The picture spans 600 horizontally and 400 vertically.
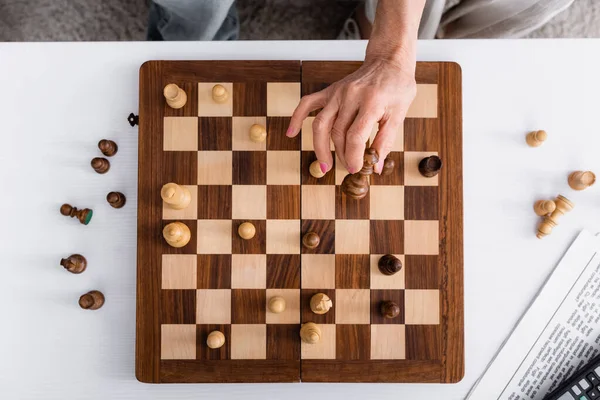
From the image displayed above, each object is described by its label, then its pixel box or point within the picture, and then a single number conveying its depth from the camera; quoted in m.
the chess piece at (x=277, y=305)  1.13
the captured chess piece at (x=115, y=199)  1.17
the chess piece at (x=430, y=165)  1.14
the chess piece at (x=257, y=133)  1.15
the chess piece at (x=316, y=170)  1.16
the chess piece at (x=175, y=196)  1.09
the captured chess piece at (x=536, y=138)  1.17
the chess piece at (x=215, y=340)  1.12
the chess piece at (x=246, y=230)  1.14
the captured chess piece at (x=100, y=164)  1.18
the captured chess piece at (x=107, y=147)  1.17
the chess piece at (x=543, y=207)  1.17
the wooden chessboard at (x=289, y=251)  1.18
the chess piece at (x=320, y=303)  1.10
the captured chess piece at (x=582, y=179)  1.16
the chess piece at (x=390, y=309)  1.12
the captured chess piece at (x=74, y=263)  1.15
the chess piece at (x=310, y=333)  1.11
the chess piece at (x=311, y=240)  1.14
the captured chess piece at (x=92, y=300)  1.16
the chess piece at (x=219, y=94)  1.14
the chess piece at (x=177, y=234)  1.10
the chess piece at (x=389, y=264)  1.11
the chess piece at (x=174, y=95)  1.14
